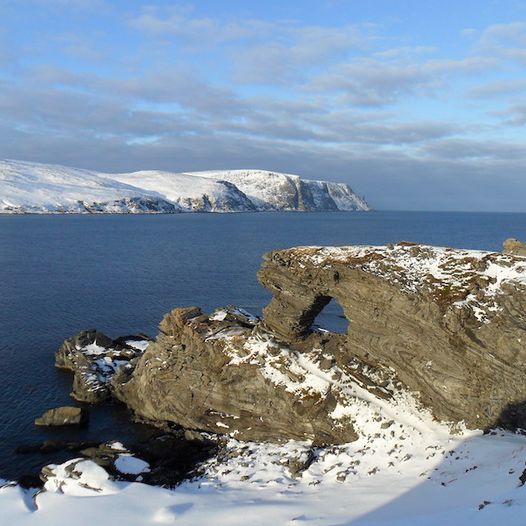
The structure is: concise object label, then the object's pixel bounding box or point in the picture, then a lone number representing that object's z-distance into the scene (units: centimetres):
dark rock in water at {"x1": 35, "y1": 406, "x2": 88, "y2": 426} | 3909
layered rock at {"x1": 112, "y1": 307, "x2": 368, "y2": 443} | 3528
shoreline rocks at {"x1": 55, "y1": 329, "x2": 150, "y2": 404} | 4509
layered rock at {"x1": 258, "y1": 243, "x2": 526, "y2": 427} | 2964
